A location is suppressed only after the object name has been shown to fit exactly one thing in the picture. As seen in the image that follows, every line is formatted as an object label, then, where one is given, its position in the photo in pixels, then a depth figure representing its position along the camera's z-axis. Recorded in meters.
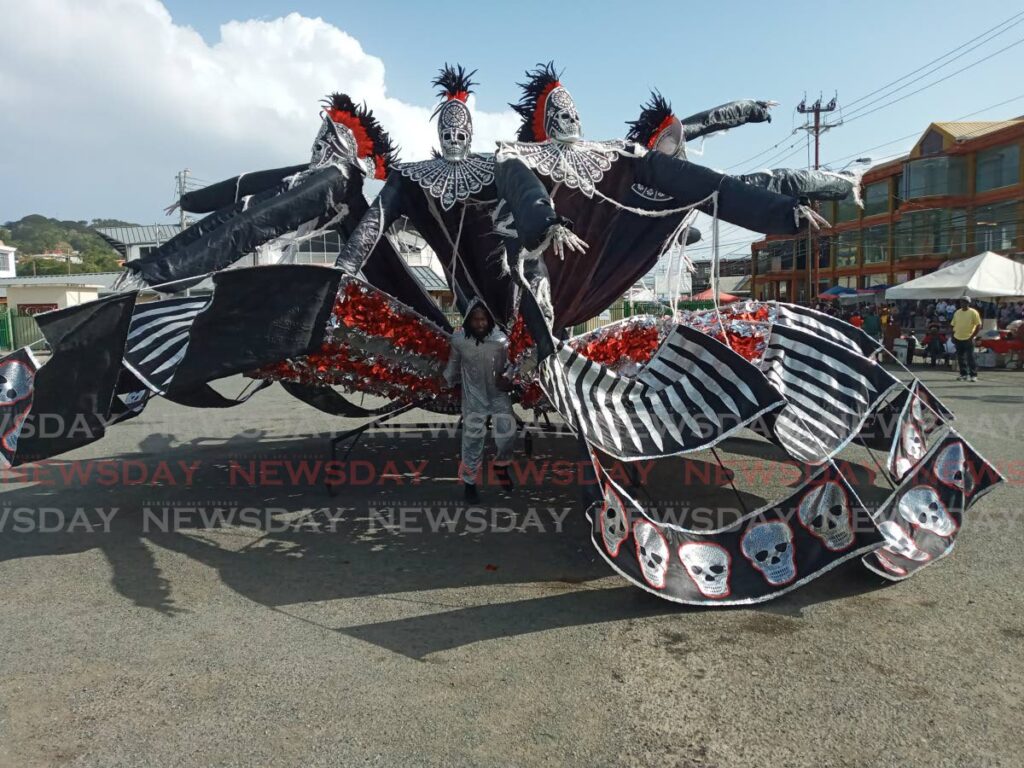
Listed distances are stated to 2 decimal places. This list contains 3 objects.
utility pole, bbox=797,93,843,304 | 34.81
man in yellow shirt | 13.26
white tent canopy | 16.55
